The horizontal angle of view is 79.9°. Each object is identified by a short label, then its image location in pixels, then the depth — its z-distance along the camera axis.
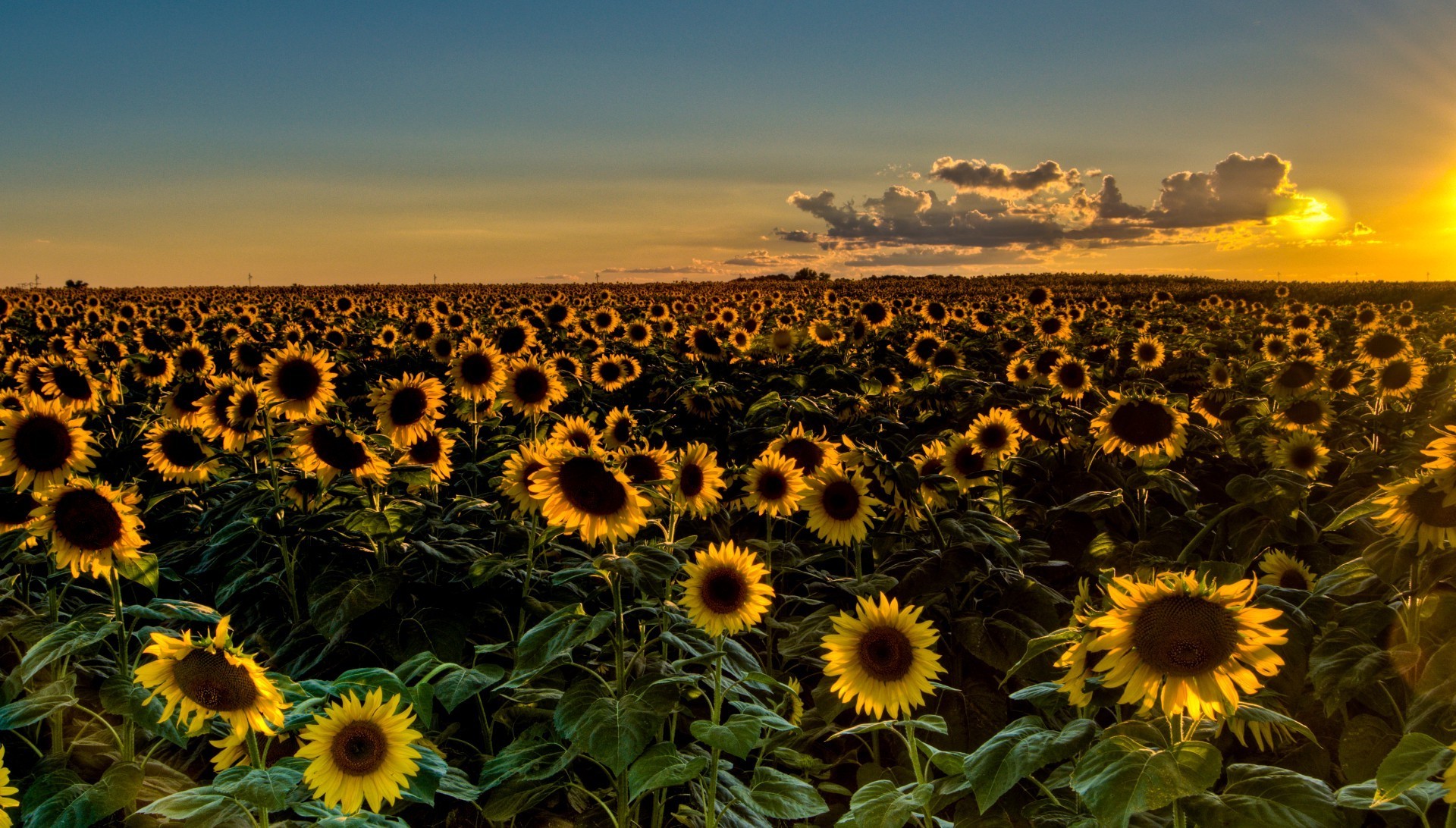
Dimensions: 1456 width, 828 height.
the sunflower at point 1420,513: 2.45
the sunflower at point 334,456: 4.40
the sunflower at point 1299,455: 6.00
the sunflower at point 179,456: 5.47
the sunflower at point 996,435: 5.66
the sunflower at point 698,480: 4.27
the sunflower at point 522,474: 3.75
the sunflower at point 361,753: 2.53
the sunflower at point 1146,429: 5.31
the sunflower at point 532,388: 6.23
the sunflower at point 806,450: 4.88
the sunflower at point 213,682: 2.45
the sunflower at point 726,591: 3.33
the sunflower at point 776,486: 4.62
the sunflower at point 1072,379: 7.90
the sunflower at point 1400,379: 8.41
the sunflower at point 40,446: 4.14
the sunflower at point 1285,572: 4.13
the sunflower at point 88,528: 3.28
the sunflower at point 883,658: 2.97
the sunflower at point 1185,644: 2.04
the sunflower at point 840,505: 4.44
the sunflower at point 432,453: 5.23
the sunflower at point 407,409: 5.26
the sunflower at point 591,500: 3.41
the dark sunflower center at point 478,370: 6.38
